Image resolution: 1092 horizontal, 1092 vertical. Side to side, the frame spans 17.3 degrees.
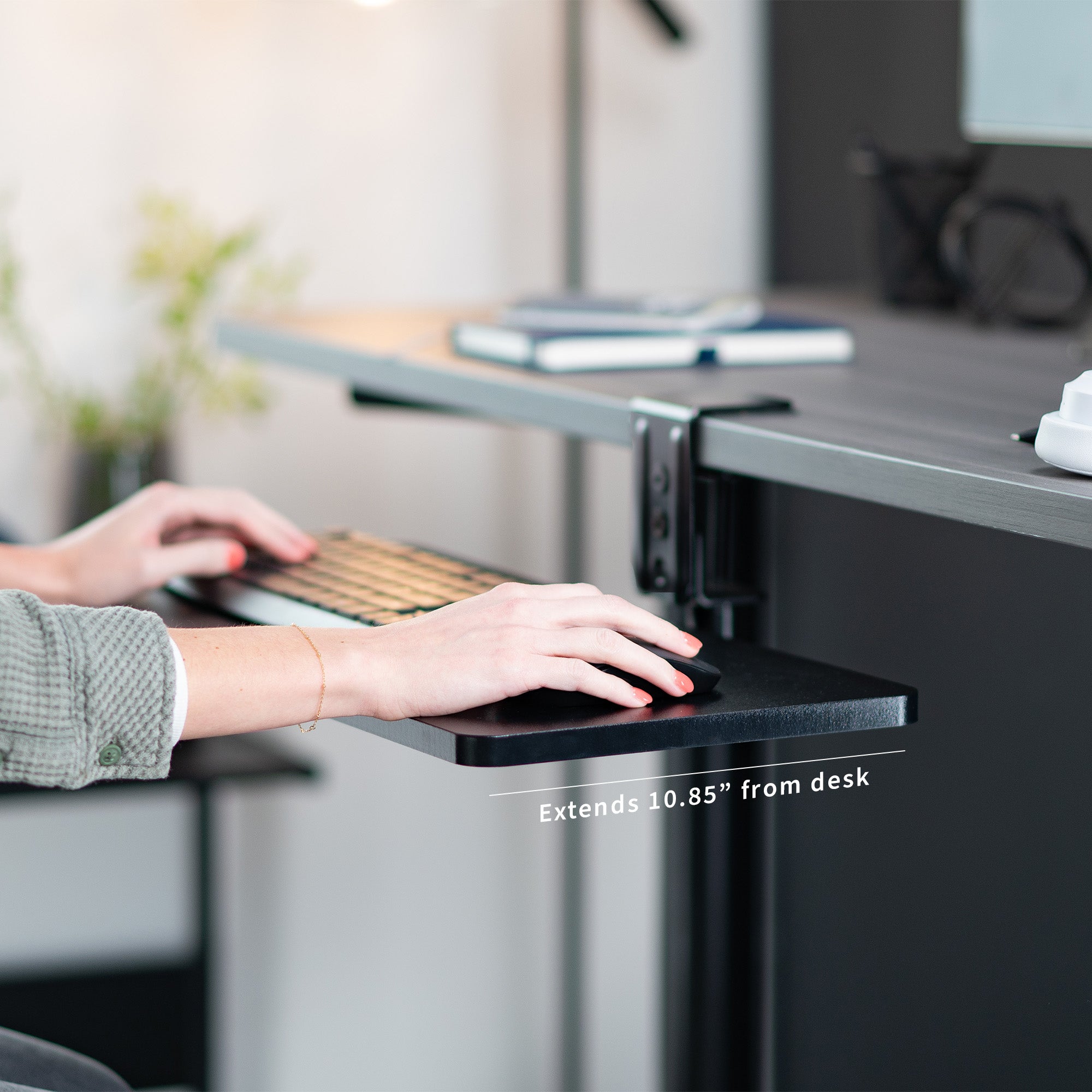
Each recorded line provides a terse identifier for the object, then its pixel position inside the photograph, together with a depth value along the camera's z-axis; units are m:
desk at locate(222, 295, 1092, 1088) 2.12
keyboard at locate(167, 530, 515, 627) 2.05
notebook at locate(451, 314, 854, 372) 2.31
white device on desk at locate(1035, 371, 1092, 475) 1.88
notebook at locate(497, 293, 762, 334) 2.38
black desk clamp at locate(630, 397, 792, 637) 2.10
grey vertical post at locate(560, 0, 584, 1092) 3.60
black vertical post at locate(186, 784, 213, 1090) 3.35
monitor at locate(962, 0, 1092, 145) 2.45
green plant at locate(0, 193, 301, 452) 3.26
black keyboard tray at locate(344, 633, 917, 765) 1.84
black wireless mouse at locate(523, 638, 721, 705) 1.89
